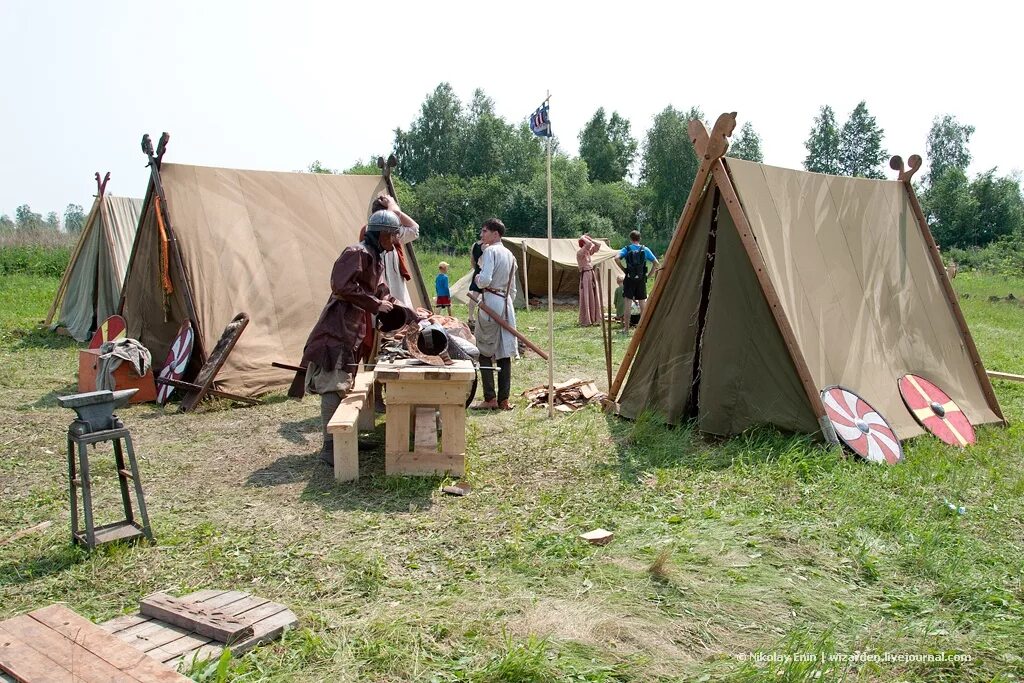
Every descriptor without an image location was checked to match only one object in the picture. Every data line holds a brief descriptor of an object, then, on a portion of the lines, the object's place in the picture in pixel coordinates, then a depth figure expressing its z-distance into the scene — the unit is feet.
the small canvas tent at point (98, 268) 38.11
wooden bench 15.26
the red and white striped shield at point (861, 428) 16.42
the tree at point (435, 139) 165.78
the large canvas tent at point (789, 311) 17.46
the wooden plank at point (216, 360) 22.33
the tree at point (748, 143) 181.88
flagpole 20.49
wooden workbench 15.34
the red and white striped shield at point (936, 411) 18.44
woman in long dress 42.73
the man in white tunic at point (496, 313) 22.06
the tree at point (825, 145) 190.08
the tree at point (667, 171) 154.20
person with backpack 38.99
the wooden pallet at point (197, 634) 8.75
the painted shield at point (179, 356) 23.93
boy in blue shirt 39.83
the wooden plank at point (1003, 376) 25.25
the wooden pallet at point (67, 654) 7.82
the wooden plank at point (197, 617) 9.02
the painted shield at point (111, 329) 25.00
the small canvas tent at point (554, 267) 49.88
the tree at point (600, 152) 178.50
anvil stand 11.23
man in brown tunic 17.04
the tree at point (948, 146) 183.52
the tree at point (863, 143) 185.68
